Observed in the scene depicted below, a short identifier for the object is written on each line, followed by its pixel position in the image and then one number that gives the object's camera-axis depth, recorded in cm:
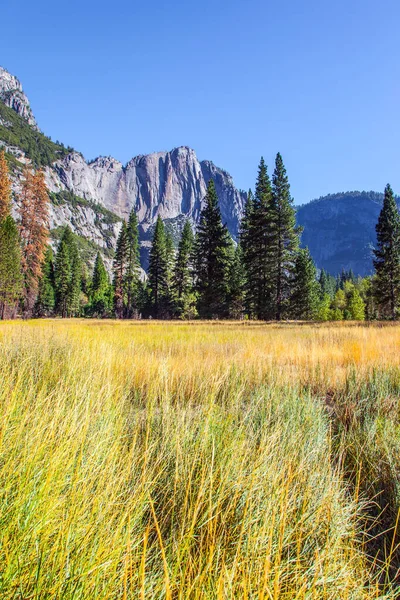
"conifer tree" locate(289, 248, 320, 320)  3788
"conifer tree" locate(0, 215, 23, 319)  3130
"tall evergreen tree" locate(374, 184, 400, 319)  3206
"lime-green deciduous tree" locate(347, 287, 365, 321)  5206
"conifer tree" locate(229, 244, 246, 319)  4003
